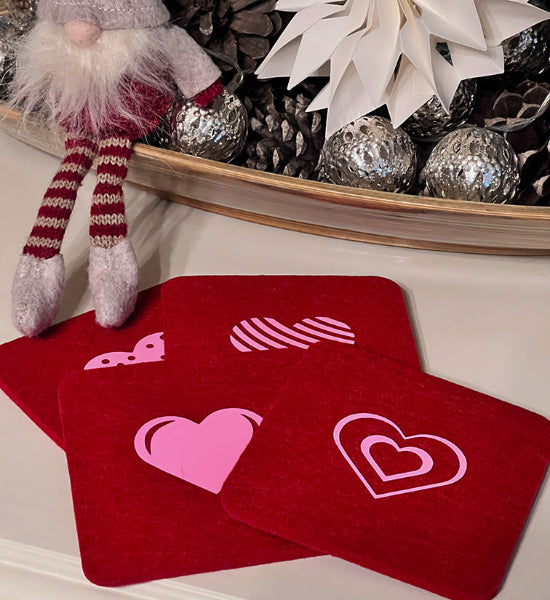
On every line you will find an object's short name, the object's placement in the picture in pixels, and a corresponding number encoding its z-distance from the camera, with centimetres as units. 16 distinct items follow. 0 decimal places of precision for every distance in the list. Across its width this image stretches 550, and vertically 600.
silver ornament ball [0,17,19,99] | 59
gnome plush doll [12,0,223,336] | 50
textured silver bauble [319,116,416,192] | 53
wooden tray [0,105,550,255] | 51
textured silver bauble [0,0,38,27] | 61
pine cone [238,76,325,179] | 58
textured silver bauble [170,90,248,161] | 55
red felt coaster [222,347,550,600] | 39
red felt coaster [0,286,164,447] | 47
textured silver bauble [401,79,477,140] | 56
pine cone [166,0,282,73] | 58
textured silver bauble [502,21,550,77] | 58
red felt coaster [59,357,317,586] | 40
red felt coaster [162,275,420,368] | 50
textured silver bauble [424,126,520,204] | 51
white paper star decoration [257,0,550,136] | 51
